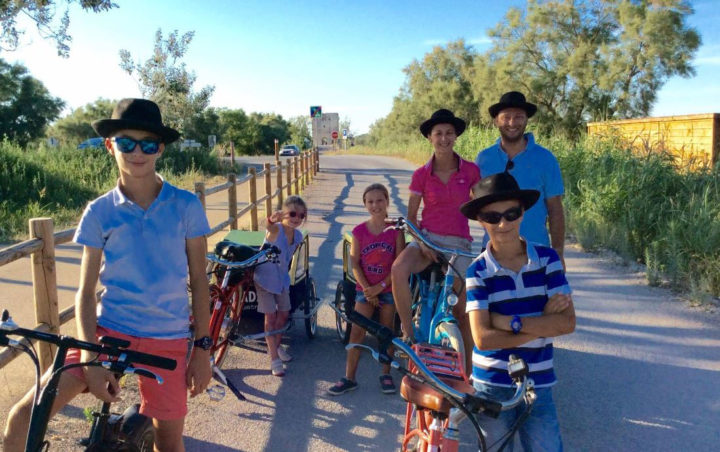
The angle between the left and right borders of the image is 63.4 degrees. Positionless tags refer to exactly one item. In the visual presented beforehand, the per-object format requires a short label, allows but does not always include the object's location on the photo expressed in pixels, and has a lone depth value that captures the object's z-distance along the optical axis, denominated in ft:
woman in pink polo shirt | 13.23
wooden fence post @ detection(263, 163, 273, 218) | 38.96
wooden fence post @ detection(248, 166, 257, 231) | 32.07
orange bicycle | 5.48
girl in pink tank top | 14.62
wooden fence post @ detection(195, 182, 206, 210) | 20.22
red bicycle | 13.85
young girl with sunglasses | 15.93
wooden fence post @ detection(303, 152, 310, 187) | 69.62
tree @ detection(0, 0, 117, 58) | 42.76
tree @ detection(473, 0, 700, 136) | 89.76
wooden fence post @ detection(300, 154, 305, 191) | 65.60
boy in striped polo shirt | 7.92
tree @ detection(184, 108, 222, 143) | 116.95
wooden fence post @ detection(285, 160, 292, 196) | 52.70
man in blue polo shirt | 12.91
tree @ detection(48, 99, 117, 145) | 186.80
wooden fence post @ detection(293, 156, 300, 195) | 59.26
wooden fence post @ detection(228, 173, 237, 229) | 26.63
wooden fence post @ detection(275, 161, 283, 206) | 45.71
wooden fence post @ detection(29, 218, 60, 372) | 11.97
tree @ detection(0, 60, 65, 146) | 128.57
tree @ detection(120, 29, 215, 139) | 85.20
